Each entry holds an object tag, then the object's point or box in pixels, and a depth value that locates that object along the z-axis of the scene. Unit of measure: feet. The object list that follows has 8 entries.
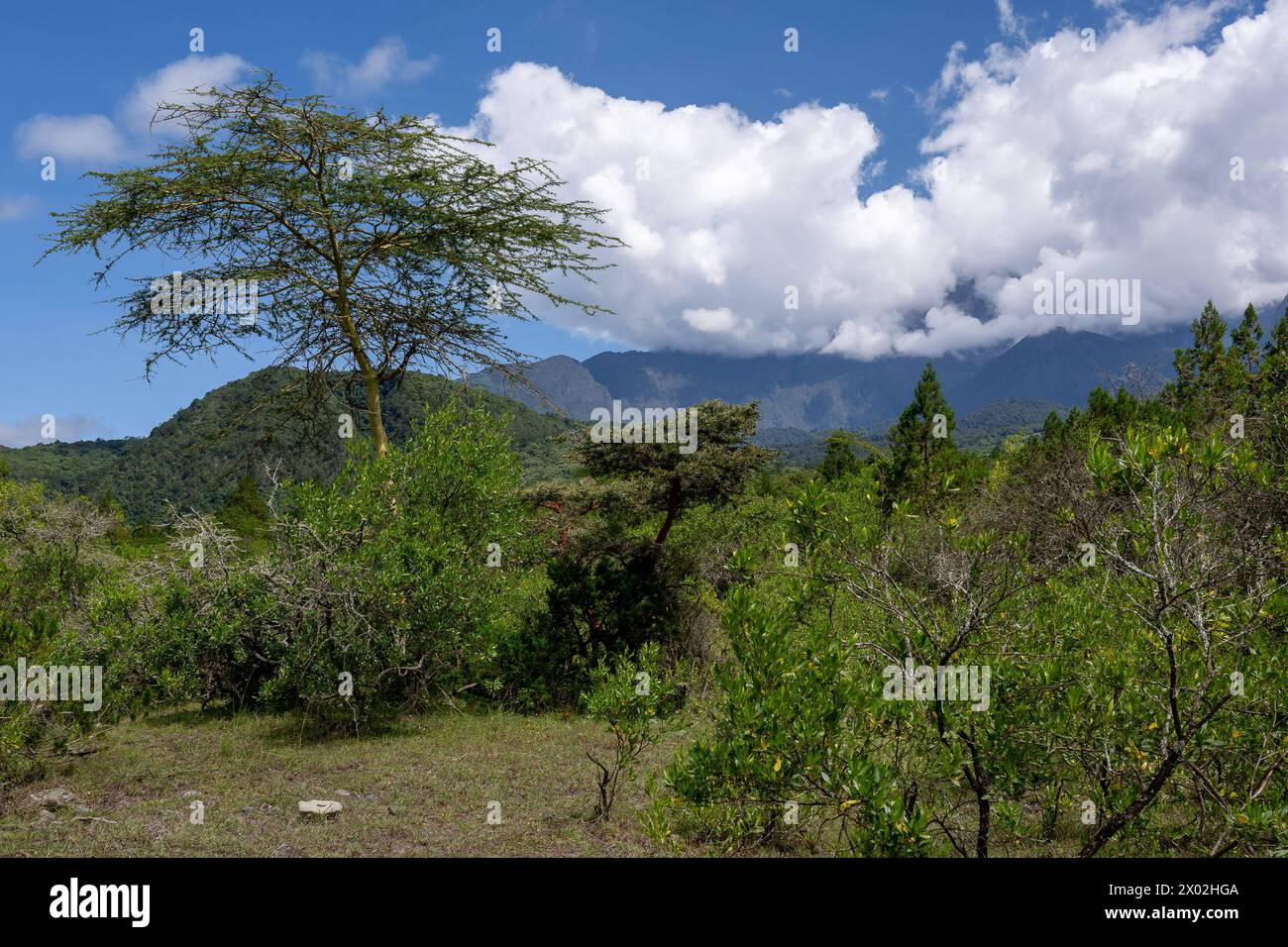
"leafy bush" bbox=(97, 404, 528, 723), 40.27
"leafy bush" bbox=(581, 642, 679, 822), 26.96
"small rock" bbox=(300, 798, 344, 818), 27.53
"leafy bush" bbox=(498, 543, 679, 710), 49.85
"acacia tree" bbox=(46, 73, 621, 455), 49.65
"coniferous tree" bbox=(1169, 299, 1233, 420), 133.80
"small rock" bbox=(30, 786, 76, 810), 27.53
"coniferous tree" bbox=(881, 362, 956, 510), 124.26
